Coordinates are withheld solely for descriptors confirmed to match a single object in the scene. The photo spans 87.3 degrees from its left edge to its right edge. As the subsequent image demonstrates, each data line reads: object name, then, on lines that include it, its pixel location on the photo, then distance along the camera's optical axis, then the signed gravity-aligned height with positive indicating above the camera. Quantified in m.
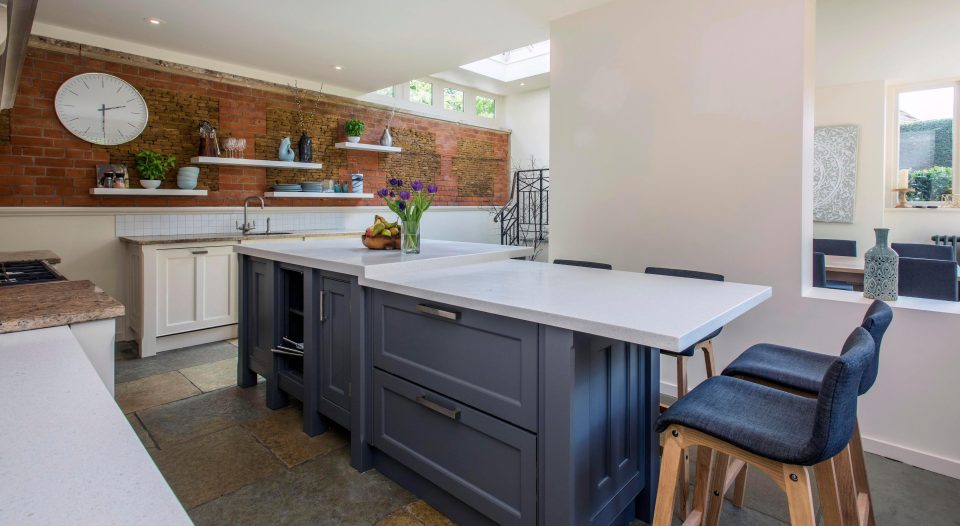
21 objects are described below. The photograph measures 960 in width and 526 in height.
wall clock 4.17 +1.15
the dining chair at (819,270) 3.40 -0.16
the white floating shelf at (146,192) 4.21 +0.45
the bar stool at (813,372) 1.46 -0.42
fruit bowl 2.91 +0.01
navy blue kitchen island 1.53 -0.47
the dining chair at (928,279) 2.57 -0.16
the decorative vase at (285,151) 5.38 +1.00
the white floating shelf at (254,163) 4.79 +0.82
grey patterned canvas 4.91 +0.75
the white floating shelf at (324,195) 5.39 +0.56
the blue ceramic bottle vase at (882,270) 2.47 -0.11
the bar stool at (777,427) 1.11 -0.45
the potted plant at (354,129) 5.95 +1.38
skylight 7.15 +2.65
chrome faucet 5.08 +0.19
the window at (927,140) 4.66 +1.02
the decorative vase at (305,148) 5.59 +1.07
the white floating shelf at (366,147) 5.98 +1.19
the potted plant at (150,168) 4.45 +0.68
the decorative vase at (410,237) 2.69 +0.04
